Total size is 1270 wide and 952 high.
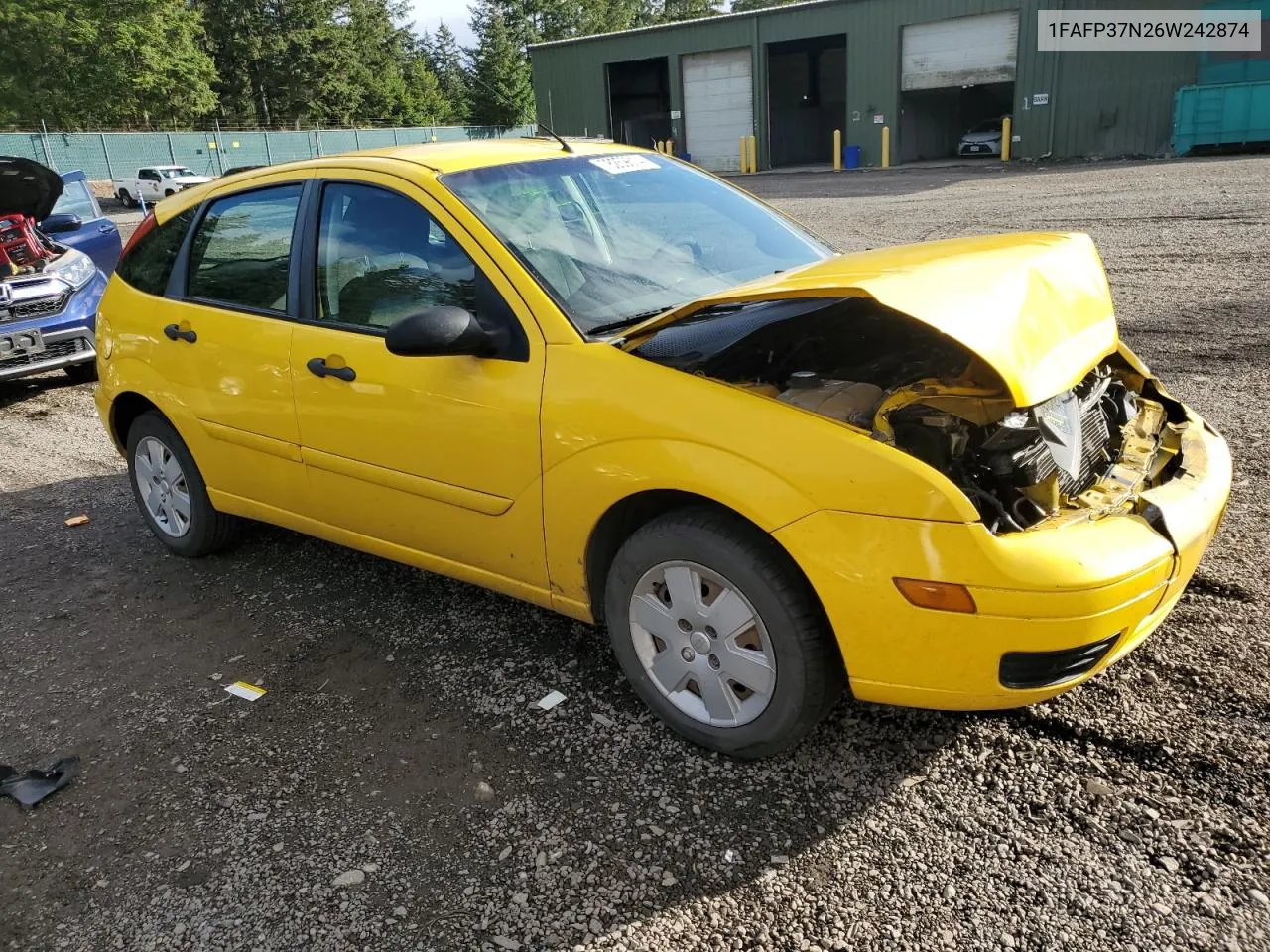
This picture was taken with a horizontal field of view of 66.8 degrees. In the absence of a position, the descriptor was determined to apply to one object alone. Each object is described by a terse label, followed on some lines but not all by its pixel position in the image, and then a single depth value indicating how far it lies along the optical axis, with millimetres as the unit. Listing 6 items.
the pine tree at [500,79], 64312
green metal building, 28875
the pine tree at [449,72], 71562
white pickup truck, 32719
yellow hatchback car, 2377
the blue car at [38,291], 7680
